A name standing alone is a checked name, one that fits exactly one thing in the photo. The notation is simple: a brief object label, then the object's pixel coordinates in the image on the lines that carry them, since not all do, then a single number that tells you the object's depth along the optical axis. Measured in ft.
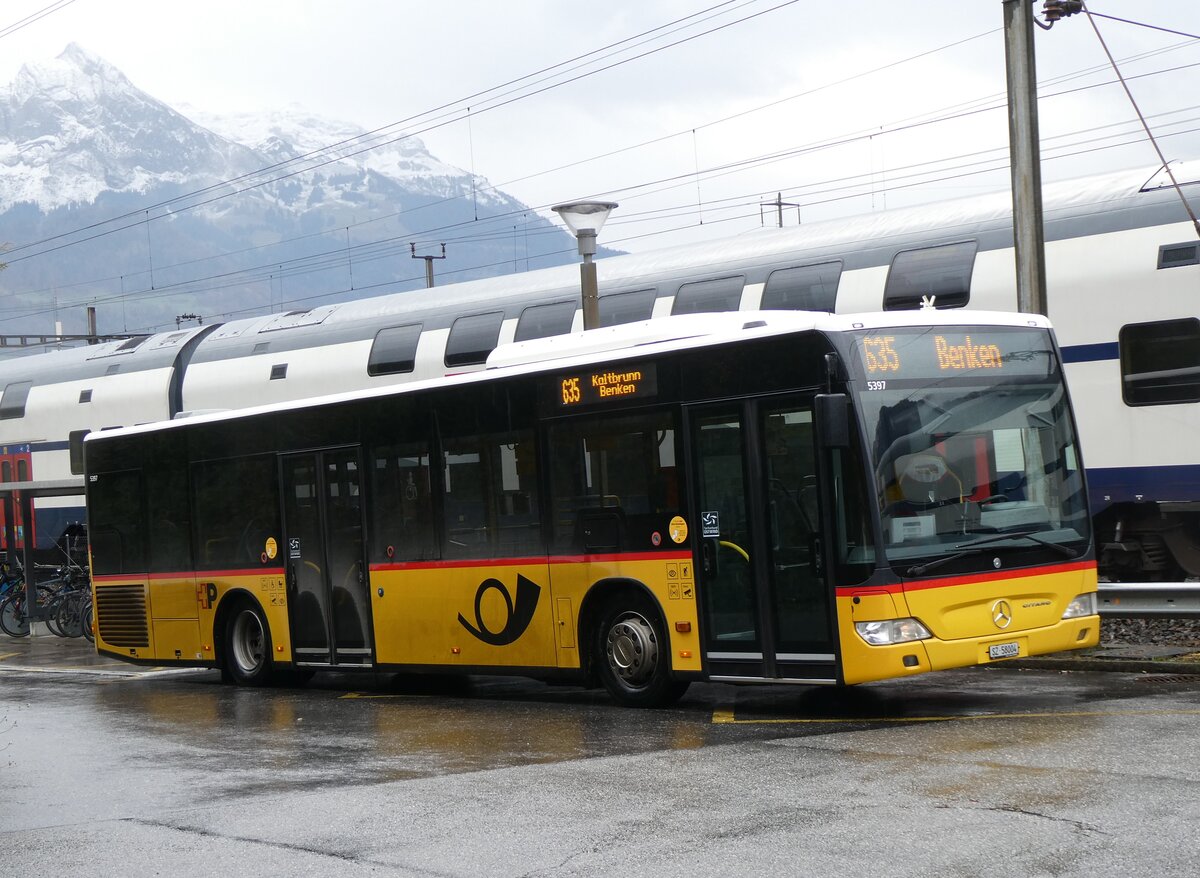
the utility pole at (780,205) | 224.78
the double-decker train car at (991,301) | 55.26
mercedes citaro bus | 36.81
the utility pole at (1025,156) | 50.03
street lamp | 59.06
